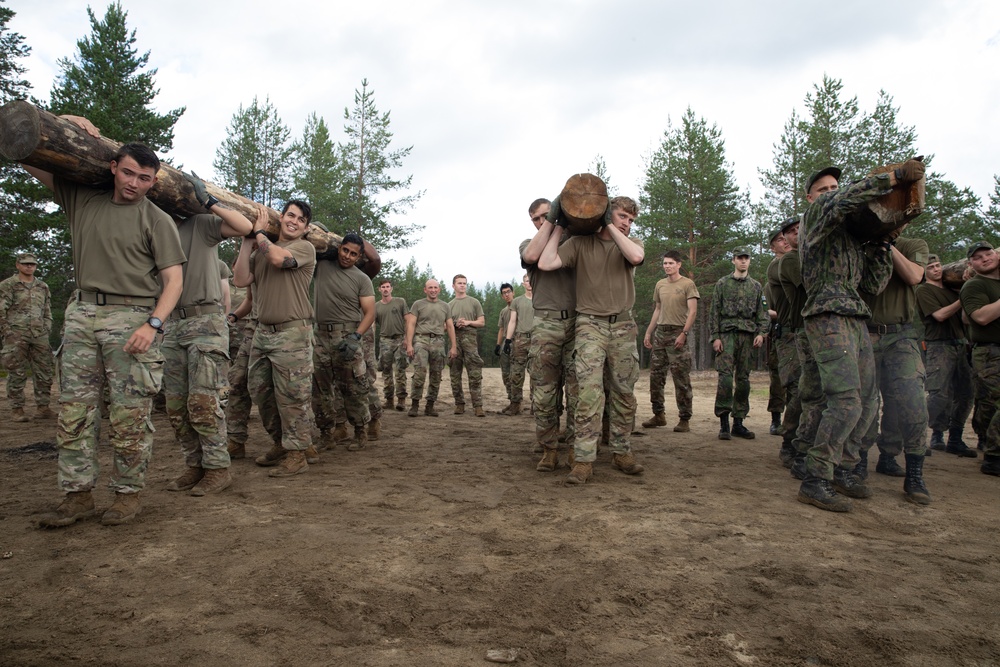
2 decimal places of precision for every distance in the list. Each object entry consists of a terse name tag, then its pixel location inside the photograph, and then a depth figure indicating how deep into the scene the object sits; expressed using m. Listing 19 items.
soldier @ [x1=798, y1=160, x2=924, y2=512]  4.25
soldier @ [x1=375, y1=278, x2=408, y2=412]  10.86
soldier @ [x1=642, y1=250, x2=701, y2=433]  8.07
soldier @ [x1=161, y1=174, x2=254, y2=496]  4.54
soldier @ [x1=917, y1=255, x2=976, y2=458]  6.91
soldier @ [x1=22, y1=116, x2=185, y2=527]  3.69
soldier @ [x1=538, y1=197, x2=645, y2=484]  5.02
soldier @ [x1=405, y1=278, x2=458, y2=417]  10.02
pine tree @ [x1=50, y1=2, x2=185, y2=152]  20.20
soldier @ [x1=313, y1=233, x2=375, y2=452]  6.55
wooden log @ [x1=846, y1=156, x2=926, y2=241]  3.83
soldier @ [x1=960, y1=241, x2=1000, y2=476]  5.80
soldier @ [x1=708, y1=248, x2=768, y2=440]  7.45
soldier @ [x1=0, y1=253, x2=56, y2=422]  8.78
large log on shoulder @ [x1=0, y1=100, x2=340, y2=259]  3.54
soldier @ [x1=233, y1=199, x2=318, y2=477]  5.29
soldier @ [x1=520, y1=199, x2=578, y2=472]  5.51
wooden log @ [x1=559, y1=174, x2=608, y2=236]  4.95
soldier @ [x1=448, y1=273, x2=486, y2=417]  10.39
